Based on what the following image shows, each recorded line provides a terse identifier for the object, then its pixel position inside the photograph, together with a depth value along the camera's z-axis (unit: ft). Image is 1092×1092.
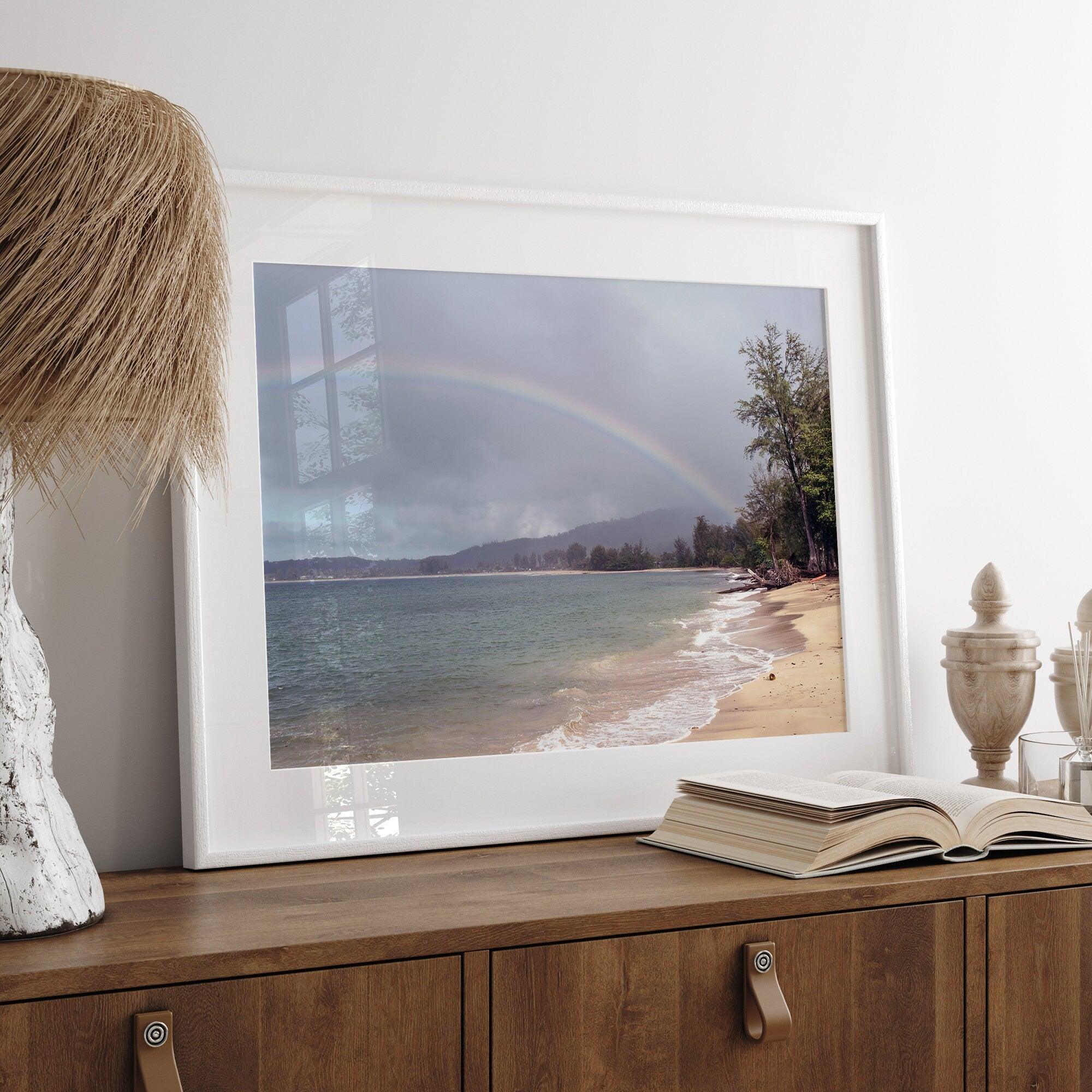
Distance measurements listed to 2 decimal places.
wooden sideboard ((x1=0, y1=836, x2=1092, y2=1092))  2.86
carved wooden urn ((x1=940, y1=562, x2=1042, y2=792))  4.65
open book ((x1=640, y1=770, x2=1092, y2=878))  3.61
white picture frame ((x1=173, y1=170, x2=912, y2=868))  3.98
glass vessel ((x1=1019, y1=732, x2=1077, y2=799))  4.33
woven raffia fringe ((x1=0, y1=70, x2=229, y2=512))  2.71
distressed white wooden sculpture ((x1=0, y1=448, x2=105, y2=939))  3.06
